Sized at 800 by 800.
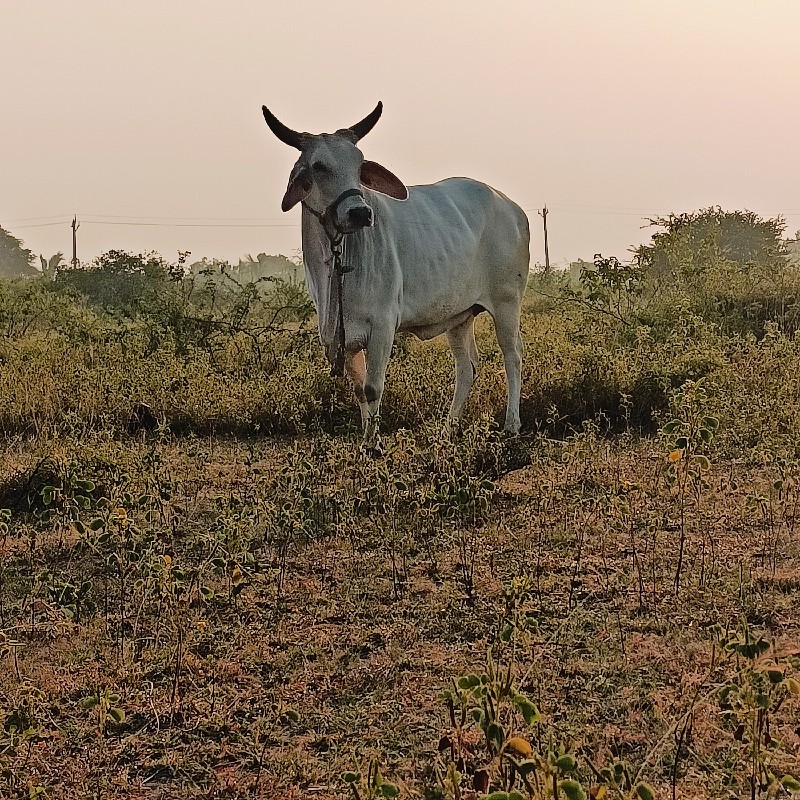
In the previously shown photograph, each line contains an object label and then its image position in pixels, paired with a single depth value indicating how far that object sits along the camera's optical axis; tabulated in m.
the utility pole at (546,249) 49.65
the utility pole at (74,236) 57.94
